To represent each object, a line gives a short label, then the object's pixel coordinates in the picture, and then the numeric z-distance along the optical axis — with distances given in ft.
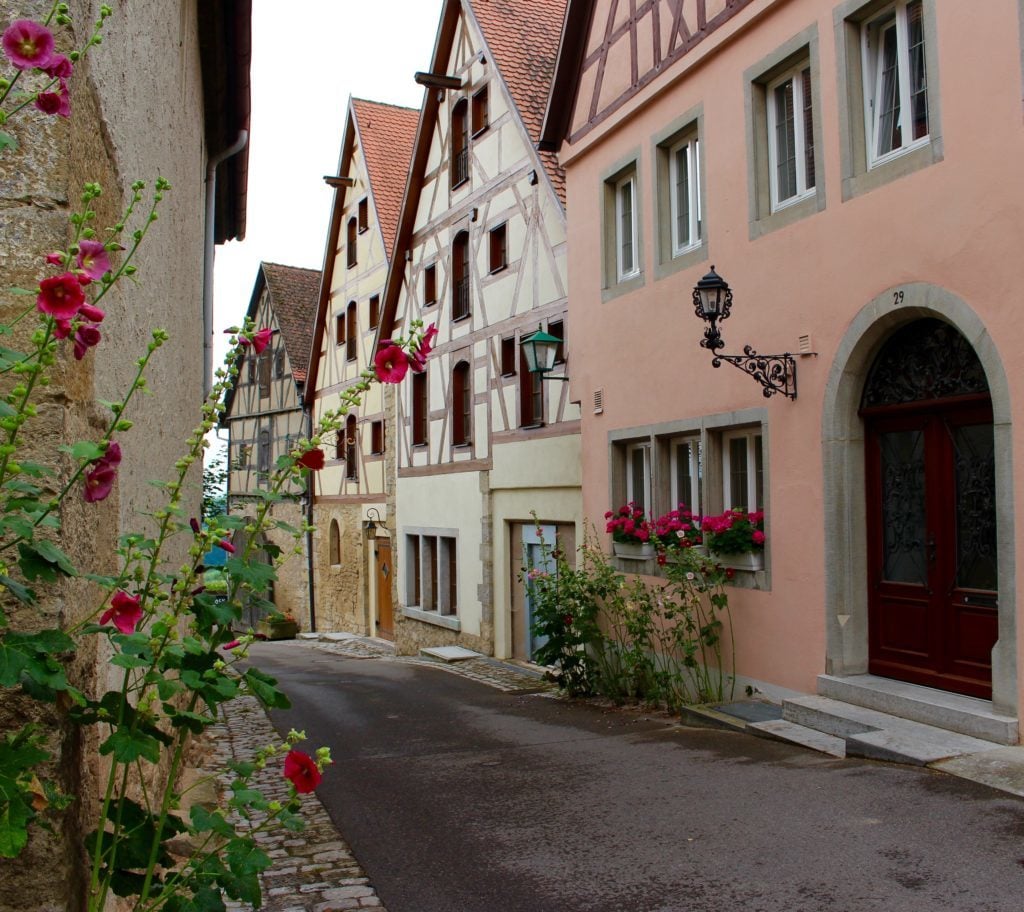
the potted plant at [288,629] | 82.58
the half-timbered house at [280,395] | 83.15
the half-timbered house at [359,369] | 68.90
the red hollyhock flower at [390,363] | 7.92
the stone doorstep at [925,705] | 19.38
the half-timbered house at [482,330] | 45.03
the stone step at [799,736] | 21.15
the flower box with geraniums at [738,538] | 27.53
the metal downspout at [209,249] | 31.07
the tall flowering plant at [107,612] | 5.98
